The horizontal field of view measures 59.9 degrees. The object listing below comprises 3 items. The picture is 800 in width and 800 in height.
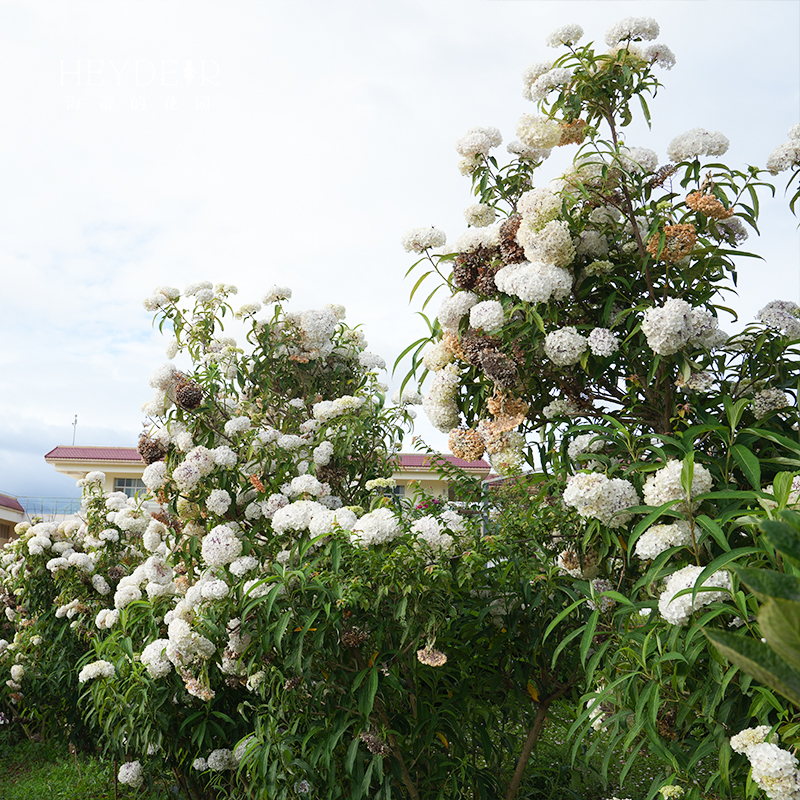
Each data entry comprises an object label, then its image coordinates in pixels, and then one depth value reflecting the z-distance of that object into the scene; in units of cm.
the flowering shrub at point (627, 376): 185
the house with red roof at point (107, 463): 1483
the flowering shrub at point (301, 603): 244
